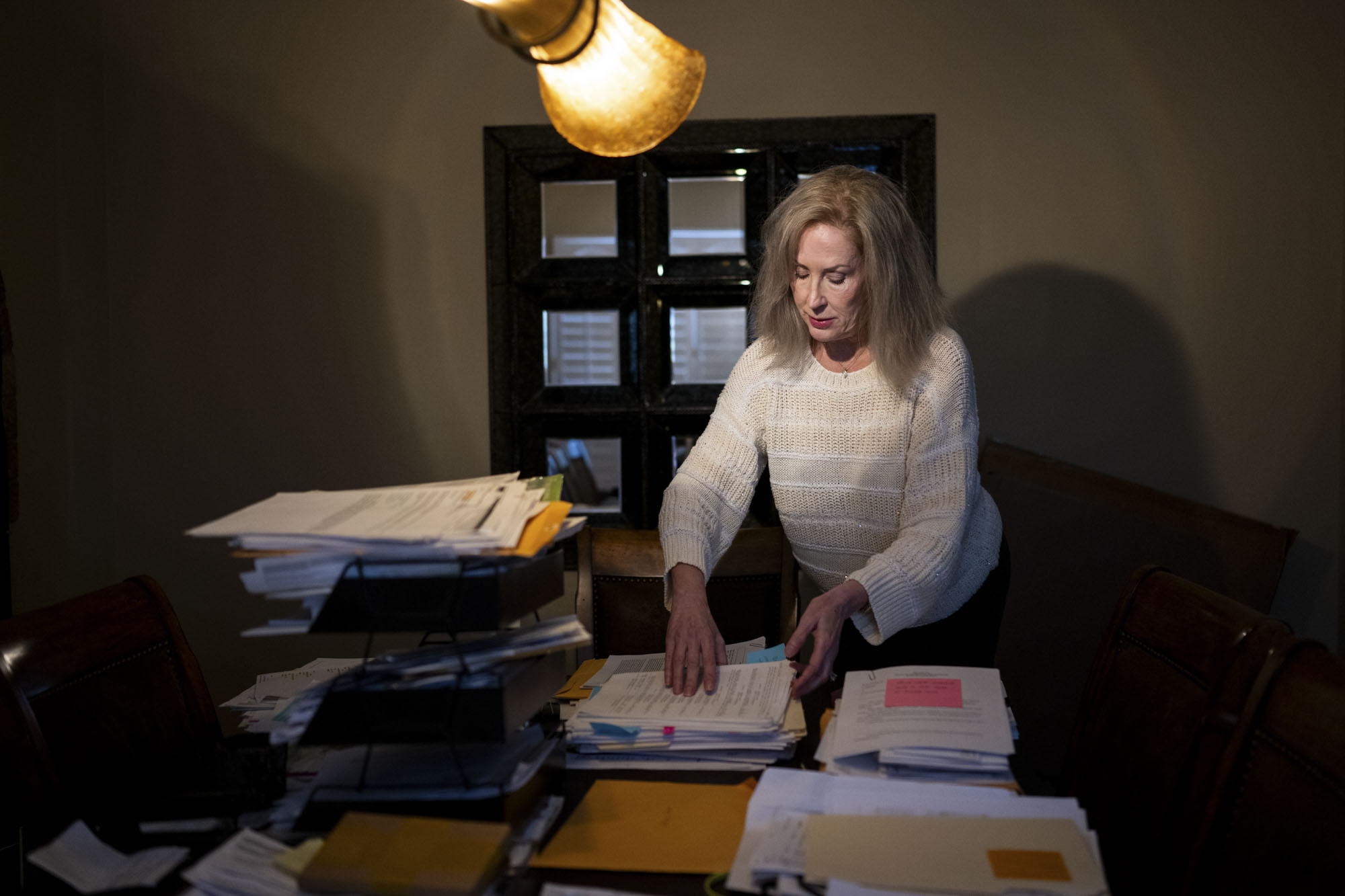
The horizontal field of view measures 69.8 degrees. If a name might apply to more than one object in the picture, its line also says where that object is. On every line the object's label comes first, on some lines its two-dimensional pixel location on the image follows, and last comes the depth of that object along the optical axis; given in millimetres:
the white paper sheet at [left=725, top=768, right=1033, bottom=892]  915
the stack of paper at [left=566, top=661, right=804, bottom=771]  1105
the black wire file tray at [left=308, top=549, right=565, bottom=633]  869
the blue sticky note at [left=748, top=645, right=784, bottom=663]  1379
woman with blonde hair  1582
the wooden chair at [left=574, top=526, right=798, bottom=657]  1952
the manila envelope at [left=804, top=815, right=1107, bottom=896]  789
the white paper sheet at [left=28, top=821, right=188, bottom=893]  826
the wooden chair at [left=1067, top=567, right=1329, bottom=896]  903
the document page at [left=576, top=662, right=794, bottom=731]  1119
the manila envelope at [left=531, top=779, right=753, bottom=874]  879
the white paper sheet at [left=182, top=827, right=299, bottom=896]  807
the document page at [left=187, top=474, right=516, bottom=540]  857
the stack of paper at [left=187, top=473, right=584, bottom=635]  851
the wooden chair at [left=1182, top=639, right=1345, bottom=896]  854
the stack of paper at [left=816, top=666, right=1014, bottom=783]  1004
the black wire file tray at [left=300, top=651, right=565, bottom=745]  887
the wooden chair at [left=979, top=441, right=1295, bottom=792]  2285
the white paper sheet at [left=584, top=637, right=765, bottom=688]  1441
